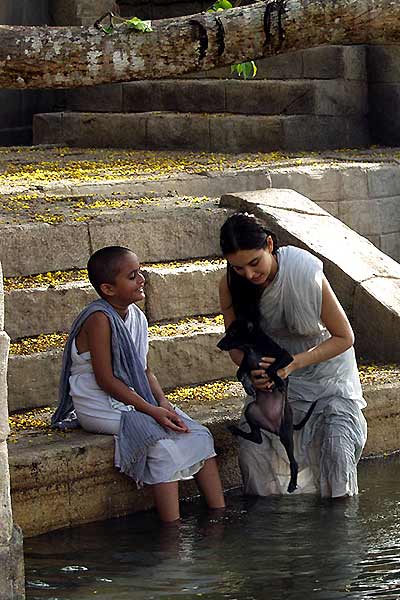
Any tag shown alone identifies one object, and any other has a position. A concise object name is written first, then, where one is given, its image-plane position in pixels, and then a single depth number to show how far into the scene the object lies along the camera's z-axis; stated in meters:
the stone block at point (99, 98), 16.86
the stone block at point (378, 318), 9.98
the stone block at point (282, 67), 15.95
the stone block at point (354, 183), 12.31
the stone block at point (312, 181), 11.98
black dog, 7.79
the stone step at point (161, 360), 9.01
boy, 7.89
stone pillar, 6.20
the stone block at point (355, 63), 15.62
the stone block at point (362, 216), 12.32
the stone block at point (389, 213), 12.56
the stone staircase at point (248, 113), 15.47
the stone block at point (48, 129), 16.72
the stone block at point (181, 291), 9.95
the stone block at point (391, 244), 12.62
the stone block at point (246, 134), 15.36
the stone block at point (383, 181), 12.52
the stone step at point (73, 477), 7.75
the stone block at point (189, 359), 9.53
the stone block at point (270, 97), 15.59
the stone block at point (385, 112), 15.52
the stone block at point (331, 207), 12.19
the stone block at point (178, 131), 15.69
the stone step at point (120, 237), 9.83
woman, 7.81
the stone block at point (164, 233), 10.21
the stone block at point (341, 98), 15.55
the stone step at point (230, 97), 15.61
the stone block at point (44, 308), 9.34
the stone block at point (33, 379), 8.97
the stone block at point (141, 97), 16.61
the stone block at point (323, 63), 15.65
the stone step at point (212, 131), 15.38
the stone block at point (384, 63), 15.45
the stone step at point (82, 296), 9.38
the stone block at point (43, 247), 9.77
